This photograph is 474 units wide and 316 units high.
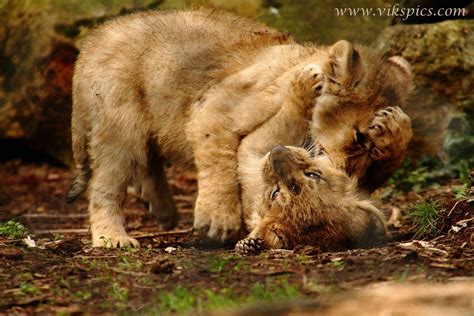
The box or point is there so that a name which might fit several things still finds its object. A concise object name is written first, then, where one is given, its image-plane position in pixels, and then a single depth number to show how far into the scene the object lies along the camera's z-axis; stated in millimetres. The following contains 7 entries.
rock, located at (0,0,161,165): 22500
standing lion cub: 12734
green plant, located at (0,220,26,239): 13852
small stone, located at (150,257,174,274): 10758
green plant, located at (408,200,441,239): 13656
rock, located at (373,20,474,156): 18812
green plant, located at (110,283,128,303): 9727
